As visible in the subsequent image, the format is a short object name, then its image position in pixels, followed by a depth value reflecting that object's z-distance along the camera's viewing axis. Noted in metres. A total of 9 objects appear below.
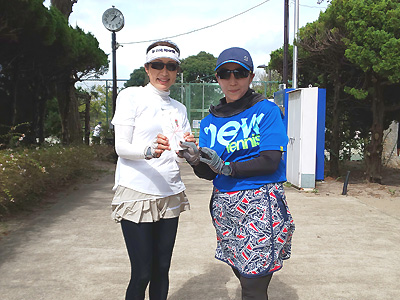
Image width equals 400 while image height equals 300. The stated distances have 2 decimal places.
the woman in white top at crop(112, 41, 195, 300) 2.22
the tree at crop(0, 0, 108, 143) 6.94
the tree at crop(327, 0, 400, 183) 7.07
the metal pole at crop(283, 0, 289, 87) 10.88
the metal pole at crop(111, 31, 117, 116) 12.80
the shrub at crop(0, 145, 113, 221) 5.38
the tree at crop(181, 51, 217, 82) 59.25
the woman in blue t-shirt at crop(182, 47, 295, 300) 2.03
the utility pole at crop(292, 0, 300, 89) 9.99
